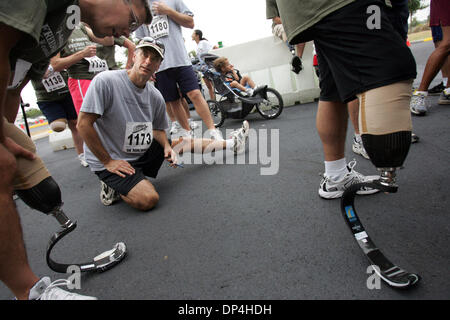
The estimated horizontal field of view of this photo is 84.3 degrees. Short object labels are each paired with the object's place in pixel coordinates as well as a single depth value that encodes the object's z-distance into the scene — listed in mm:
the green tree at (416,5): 25359
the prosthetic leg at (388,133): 803
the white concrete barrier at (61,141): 5879
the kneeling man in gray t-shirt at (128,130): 1910
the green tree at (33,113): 32656
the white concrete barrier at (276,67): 4898
